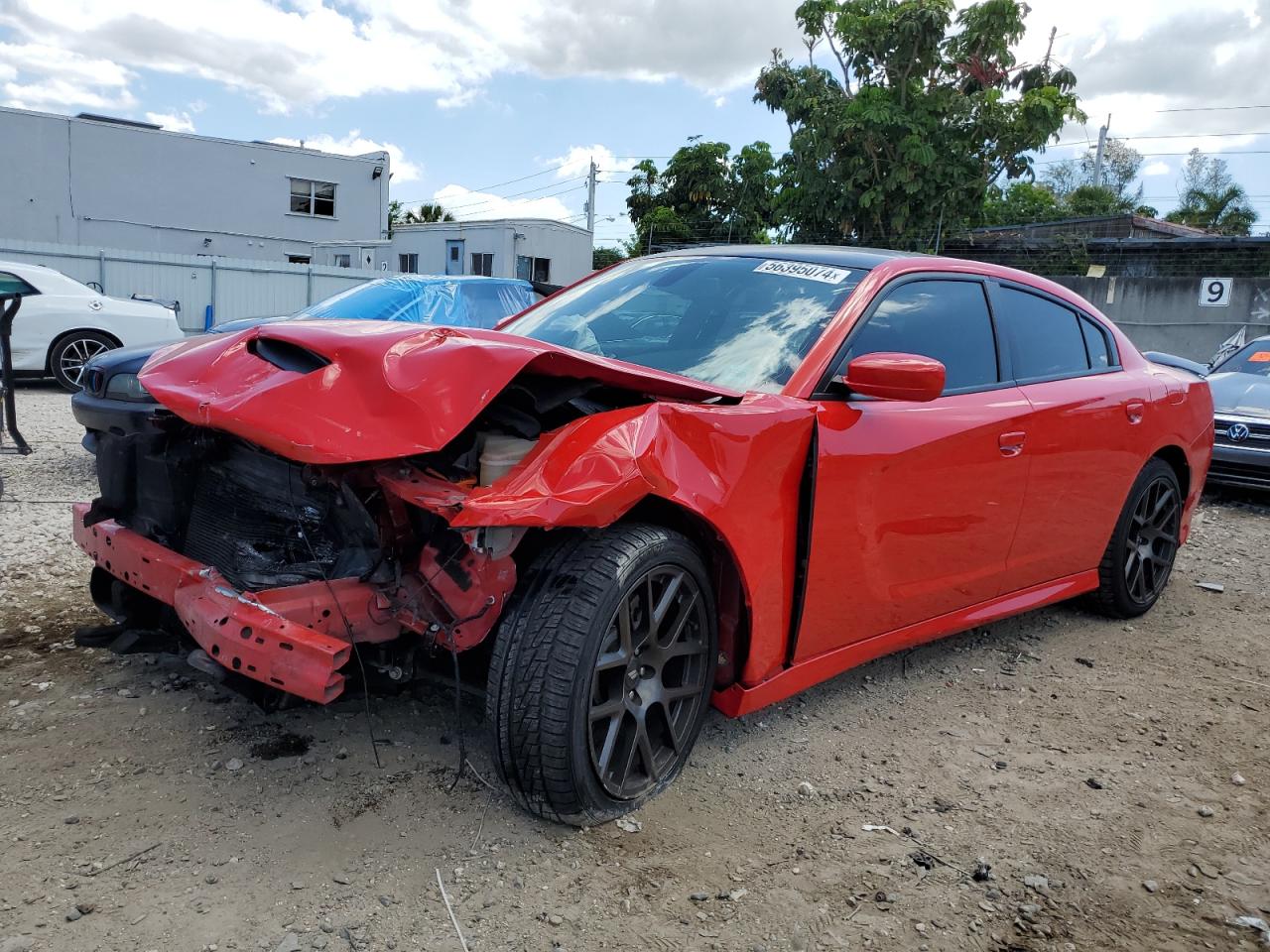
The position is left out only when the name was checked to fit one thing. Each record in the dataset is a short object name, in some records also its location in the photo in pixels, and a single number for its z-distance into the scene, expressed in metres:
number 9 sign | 15.95
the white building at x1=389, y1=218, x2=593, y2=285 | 29.22
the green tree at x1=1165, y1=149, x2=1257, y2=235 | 30.72
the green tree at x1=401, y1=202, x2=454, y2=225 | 51.03
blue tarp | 6.89
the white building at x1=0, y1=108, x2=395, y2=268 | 24.97
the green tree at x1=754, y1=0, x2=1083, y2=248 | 14.56
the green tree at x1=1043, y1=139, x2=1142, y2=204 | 47.16
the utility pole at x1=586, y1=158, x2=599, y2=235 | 40.81
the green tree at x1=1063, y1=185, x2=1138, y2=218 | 33.50
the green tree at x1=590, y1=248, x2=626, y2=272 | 38.21
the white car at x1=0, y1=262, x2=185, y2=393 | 10.55
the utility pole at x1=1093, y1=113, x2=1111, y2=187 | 43.12
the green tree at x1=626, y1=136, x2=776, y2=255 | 28.67
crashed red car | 2.24
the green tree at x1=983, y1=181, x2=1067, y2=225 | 30.30
